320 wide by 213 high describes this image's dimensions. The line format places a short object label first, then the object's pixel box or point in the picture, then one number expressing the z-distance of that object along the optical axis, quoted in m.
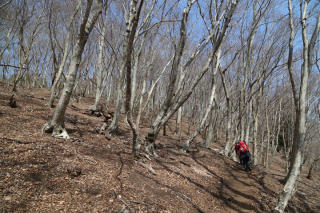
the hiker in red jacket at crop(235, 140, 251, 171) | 8.71
